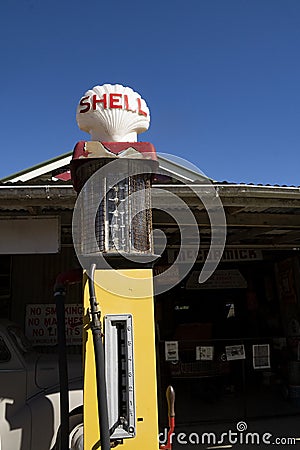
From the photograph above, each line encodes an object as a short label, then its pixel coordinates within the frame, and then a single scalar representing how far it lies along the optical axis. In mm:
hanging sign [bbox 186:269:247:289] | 11105
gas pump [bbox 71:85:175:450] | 2947
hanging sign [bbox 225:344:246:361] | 8508
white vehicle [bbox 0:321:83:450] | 5293
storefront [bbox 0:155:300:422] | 7712
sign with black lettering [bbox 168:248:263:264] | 9609
